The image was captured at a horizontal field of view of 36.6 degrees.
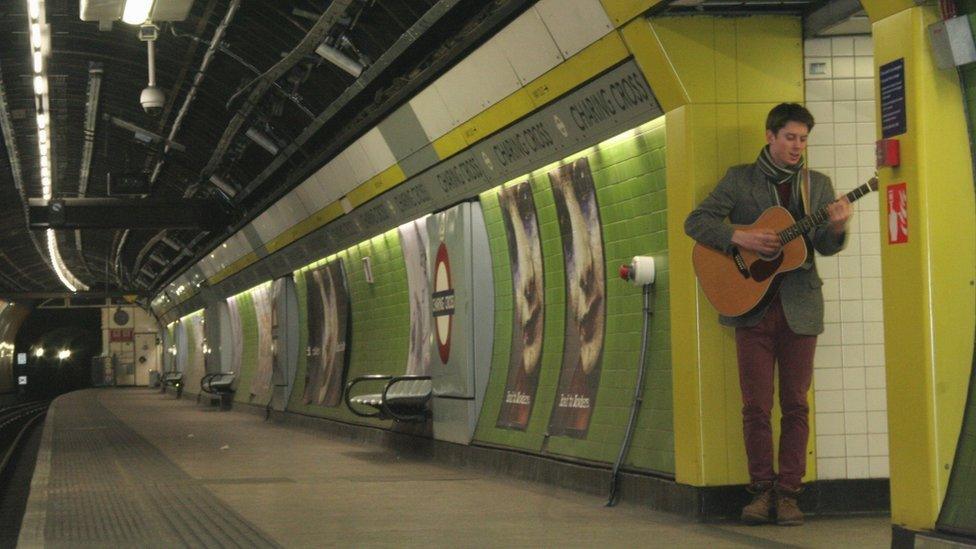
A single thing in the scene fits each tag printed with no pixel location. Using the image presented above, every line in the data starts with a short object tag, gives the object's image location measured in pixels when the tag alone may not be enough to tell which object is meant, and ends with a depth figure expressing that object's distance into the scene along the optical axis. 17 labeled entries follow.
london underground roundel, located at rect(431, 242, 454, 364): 13.09
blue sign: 5.88
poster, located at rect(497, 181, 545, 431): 11.43
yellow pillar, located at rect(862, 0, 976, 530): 5.75
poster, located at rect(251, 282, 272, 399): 25.62
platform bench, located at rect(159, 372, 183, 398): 41.84
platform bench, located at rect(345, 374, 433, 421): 13.45
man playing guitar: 7.59
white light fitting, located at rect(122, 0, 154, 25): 11.37
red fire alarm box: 5.92
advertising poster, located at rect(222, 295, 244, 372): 31.23
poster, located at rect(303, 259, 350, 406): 18.86
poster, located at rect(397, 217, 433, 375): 14.84
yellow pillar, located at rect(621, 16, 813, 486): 8.05
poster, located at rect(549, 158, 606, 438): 10.14
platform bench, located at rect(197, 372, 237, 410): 29.89
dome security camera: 16.02
